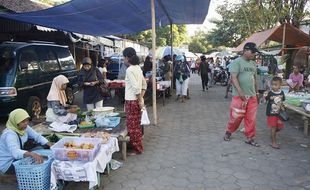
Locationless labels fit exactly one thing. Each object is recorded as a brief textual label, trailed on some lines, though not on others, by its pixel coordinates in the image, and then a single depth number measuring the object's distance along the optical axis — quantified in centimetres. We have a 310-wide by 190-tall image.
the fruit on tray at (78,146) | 324
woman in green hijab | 309
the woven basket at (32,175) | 291
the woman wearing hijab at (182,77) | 904
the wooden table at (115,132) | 401
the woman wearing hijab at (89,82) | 530
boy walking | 454
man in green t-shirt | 454
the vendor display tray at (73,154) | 299
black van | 610
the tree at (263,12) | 1086
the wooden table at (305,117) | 502
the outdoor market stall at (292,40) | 542
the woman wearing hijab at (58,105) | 471
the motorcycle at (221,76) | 1460
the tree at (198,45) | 5464
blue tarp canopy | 578
